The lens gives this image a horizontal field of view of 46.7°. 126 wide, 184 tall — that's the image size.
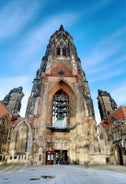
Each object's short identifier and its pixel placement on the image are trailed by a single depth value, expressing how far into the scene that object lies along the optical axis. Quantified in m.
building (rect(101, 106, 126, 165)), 17.48
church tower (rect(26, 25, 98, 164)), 17.95
